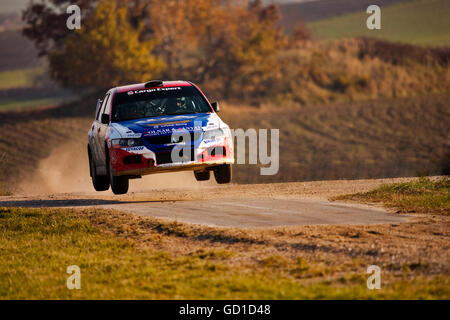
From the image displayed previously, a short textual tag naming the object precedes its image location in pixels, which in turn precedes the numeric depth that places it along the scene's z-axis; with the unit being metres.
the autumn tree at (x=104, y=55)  46.53
